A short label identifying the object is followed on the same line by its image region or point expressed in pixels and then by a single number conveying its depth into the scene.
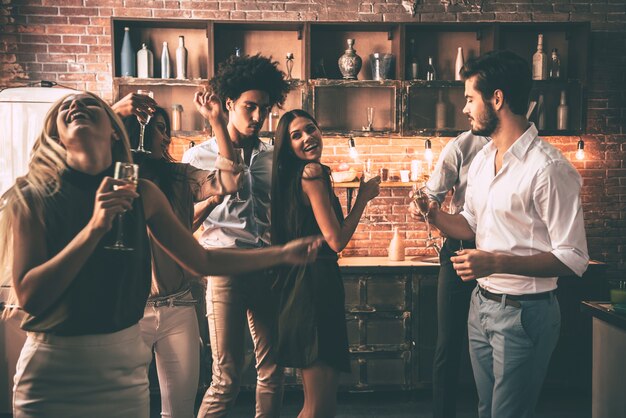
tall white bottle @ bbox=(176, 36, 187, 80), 4.70
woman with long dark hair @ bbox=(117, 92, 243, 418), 2.35
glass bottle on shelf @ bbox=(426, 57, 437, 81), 4.75
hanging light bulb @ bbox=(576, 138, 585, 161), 4.91
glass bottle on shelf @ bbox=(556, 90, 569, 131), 4.75
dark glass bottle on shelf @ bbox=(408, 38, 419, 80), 4.77
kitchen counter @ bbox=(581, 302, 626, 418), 2.62
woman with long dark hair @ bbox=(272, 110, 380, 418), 2.42
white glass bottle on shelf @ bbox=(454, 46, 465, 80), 4.88
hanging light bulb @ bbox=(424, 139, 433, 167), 4.87
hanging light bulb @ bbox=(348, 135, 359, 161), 4.87
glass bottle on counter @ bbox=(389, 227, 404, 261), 4.68
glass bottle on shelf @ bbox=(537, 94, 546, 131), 4.74
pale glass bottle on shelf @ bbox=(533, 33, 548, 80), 4.79
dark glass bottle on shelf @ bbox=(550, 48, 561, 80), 4.83
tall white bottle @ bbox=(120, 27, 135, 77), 4.59
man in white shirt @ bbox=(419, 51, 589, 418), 2.04
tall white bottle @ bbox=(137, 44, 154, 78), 4.62
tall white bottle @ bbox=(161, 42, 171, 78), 4.70
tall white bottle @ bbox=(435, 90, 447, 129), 4.70
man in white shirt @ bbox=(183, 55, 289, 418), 2.75
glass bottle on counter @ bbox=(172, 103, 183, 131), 4.67
